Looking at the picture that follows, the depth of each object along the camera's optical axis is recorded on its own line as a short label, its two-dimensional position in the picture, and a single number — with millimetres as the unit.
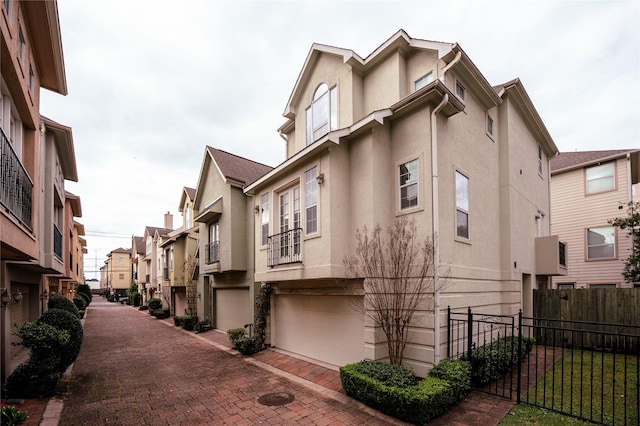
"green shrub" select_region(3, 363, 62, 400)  6839
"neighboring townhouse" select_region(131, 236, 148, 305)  36959
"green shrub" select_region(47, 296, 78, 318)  11223
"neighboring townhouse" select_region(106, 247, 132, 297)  56844
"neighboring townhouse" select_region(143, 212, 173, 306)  29953
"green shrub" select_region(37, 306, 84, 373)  7867
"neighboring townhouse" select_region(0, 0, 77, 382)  5234
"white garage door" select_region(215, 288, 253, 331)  14119
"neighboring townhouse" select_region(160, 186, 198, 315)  20203
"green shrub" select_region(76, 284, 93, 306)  32969
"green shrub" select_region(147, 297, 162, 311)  25891
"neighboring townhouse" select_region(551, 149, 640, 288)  16125
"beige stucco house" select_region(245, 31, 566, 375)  7613
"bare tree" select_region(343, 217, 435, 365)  7188
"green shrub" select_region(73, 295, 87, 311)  26139
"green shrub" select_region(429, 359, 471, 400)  6328
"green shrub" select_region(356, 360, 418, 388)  6195
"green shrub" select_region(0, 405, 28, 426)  4926
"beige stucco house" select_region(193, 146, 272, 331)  13695
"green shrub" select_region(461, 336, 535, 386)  7188
